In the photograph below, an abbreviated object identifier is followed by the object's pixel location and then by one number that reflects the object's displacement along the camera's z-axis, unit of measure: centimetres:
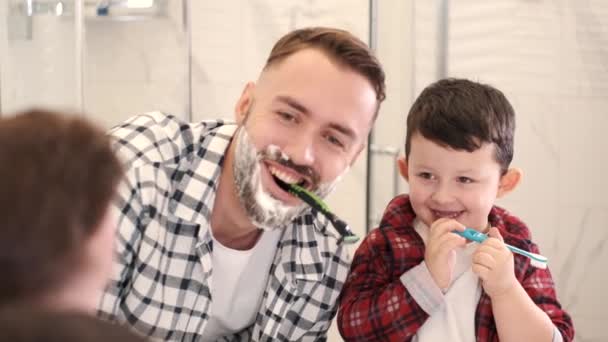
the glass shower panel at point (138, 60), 222
